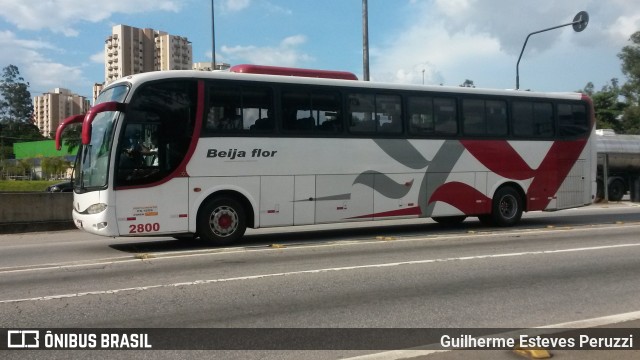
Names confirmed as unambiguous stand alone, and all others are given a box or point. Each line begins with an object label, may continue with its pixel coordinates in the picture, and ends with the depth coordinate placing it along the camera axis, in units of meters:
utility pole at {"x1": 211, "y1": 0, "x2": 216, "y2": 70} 27.47
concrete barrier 16.25
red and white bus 10.64
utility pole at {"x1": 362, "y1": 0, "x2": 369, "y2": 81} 21.52
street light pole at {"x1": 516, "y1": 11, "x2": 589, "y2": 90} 23.75
